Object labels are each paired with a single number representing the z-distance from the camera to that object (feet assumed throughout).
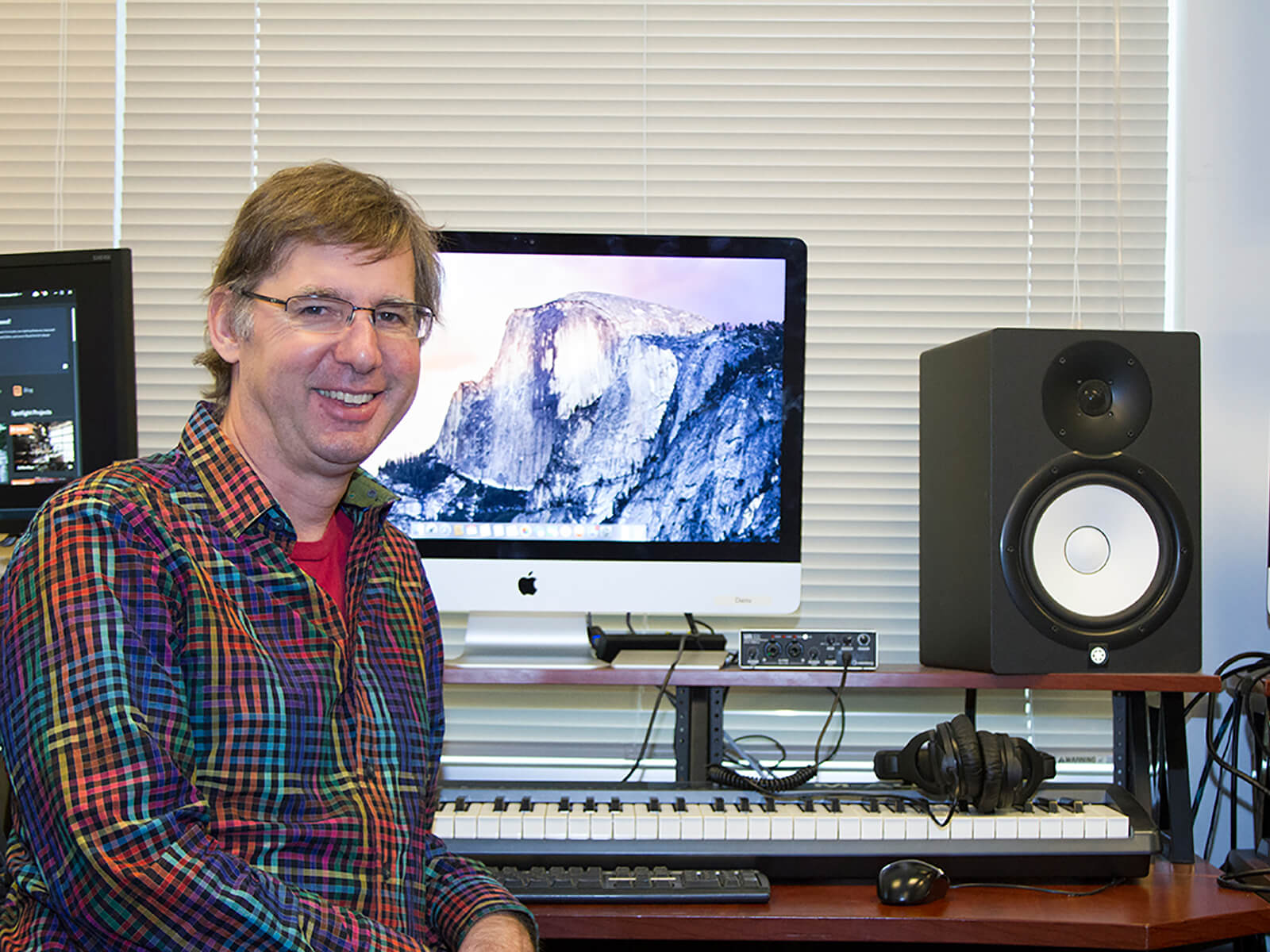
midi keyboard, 4.43
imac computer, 5.62
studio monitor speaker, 5.12
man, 3.02
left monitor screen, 5.45
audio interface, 5.35
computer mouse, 4.21
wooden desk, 4.08
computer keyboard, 4.18
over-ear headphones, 4.56
